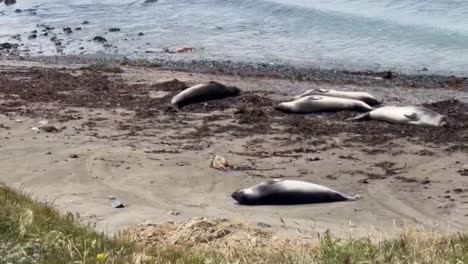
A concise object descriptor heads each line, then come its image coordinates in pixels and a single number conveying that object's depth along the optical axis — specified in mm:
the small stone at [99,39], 24858
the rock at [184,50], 22734
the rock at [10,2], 35875
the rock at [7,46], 22984
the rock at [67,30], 26827
